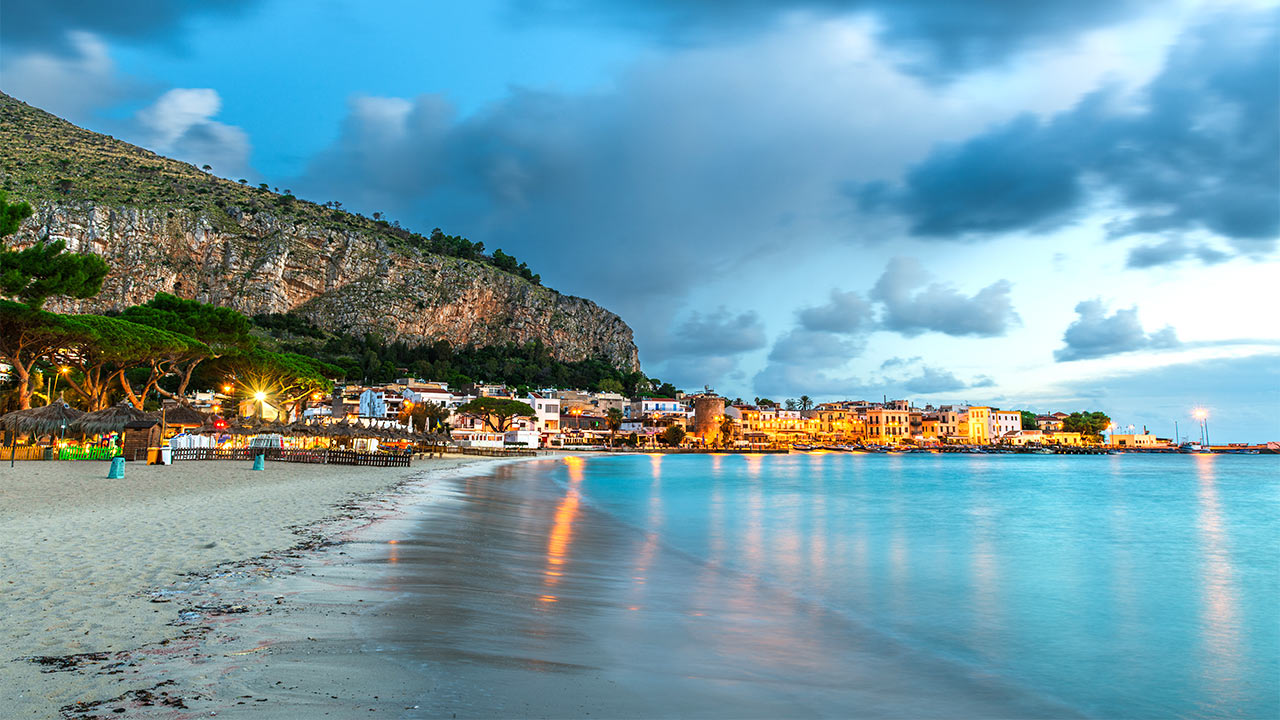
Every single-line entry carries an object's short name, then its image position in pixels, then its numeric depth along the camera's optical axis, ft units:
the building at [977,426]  597.11
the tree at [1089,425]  593.83
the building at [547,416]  389.19
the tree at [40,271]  108.47
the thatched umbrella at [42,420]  102.12
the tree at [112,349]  115.85
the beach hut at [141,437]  108.78
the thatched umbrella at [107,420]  108.17
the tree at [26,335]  106.33
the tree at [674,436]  436.35
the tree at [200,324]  150.00
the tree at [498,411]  320.29
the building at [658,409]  481.46
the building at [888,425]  586.86
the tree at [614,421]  437.99
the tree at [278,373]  171.63
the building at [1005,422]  615.16
